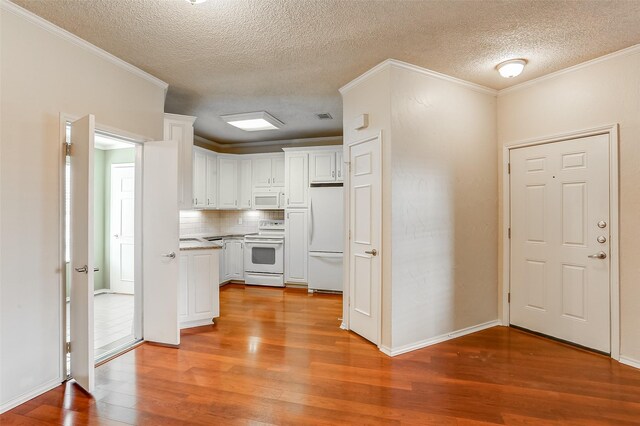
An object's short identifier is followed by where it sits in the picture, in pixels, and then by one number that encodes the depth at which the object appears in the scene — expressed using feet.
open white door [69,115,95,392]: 7.91
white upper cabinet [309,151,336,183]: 19.07
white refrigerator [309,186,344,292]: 18.08
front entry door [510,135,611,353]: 10.23
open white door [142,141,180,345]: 10.71
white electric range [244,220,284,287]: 19.75
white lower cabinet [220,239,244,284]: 20.59
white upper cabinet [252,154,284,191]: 21.02
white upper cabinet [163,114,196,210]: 13.05
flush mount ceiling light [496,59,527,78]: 10.14
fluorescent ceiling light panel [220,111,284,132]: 15.55
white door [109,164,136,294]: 18.03
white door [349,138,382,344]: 10.82
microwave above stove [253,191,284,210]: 20.88
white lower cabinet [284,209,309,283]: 19.36
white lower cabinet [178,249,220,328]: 12.37
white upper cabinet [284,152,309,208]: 19.53
